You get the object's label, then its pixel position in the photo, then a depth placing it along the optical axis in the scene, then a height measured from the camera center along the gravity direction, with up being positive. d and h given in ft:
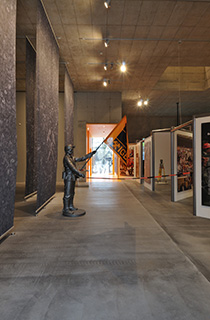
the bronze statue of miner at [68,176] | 15.56 -0.91
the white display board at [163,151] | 40.45 +2.20
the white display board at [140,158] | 37.55 +0.85
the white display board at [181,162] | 21.77 +0.08
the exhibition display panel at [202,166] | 15.56 -0.24
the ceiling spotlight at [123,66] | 26.06 +11.55
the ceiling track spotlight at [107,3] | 15.72 +11.34
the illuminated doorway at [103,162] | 53.36 +0.27
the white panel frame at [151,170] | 28.84 -0.93
